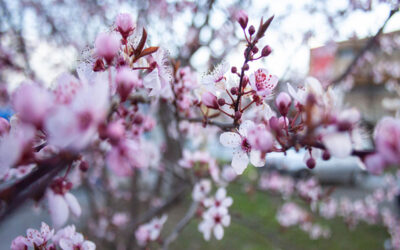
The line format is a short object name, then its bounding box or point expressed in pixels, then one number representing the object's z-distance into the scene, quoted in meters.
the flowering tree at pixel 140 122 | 0.16
